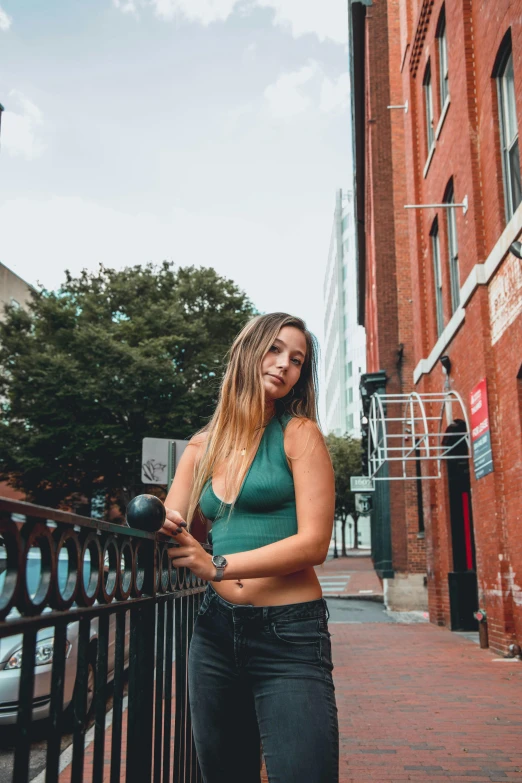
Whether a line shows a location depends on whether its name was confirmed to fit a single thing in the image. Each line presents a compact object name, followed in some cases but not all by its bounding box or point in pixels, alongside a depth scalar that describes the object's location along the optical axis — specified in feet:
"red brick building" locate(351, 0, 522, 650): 30.45
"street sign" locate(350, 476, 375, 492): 69.72
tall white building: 272.45
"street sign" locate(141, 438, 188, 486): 29.12
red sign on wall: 32.24
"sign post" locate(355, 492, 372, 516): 116.37
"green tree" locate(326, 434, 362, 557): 175.52
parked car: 13.24
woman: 6.42
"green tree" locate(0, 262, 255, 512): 83.25
